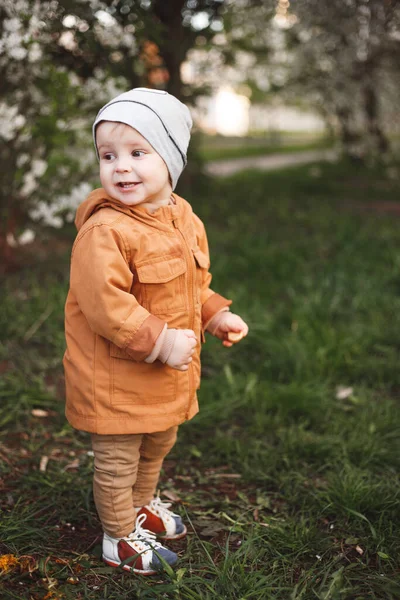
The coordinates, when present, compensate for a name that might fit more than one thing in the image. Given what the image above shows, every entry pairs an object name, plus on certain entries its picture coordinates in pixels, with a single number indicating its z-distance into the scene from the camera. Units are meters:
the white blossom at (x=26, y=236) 4.62
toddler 1.95
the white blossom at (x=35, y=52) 4.00
